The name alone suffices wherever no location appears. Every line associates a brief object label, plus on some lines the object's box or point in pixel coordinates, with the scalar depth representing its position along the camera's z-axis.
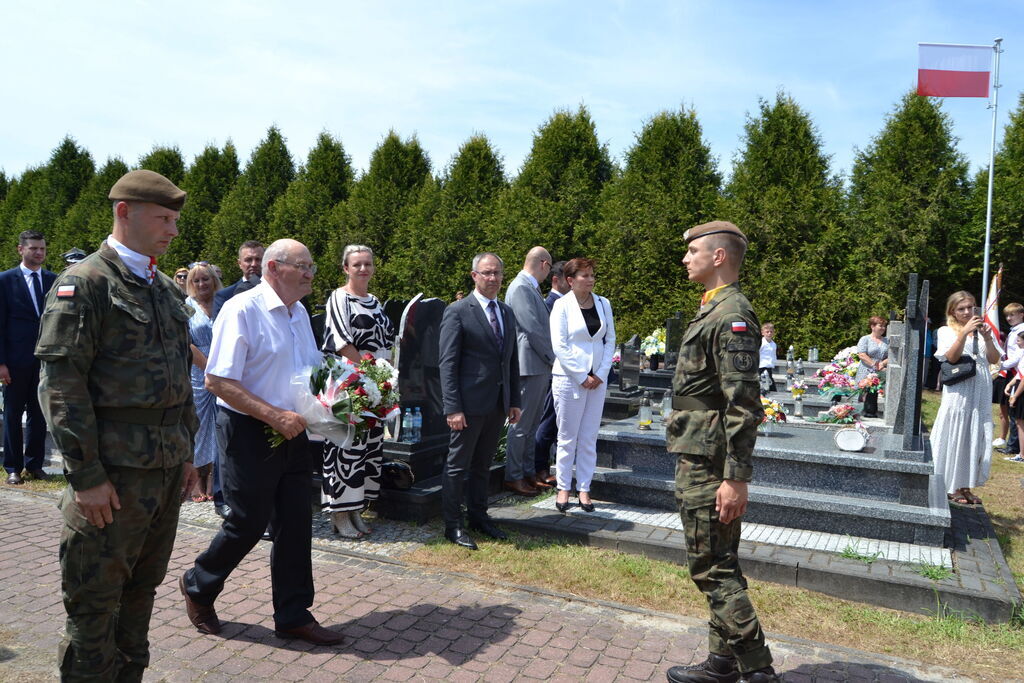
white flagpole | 16.82
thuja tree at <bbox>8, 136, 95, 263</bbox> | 32.47
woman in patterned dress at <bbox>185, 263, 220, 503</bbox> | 6.34
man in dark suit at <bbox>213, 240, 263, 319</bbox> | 6.27
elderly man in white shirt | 3.58
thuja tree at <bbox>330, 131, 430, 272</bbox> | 21.36
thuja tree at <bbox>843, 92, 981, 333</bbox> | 17.31
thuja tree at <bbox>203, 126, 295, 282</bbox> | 24.28
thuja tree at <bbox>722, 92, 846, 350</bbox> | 16.88
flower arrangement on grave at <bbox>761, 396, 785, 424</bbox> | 7.51
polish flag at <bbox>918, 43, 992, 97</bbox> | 17.53
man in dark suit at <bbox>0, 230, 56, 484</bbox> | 7.00
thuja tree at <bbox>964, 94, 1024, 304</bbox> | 18.78
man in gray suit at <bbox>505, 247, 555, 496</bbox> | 6.71
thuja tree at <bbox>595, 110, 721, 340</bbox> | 17.42
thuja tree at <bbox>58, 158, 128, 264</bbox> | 28.67
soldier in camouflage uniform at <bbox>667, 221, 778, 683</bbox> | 3.20
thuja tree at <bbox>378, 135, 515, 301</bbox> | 19.44
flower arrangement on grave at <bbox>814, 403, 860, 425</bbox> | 8.52
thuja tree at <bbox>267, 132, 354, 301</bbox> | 22.56
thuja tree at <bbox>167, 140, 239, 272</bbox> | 25.97
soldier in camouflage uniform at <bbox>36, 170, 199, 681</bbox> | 2.59
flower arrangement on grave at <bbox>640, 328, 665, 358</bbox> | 14.16
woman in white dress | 6.75
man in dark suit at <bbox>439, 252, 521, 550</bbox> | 5.41
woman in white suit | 6.15
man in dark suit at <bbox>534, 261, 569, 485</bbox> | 7.32
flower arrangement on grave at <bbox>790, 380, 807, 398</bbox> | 9.66
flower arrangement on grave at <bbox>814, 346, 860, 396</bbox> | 10.66
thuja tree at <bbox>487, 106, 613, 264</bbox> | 18.17
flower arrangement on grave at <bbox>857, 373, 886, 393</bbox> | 9.71
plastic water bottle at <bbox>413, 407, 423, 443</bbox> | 6.62
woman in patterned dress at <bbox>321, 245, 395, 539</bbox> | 5.69
